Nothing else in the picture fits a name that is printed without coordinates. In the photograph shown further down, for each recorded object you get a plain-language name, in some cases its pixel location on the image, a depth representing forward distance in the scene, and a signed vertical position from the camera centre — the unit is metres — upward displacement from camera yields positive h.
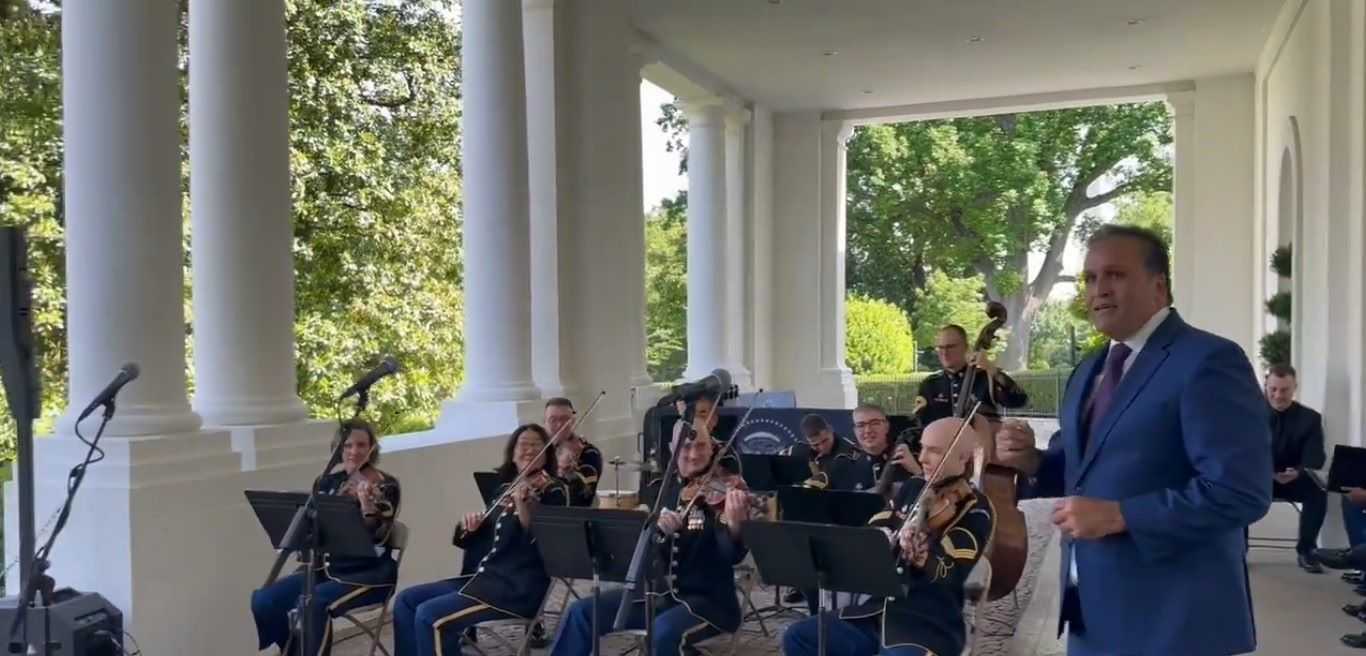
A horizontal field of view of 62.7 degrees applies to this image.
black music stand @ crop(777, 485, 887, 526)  5.30 -0.90
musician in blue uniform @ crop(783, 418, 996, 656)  3.79 -0.80
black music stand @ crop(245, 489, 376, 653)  4.55 -0.85
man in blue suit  2.33 -0.35
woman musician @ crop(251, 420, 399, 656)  5.23 -1.21
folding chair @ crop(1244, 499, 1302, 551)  8.56 -1.77
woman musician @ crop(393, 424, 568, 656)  4.94 -1.21
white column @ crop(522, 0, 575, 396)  9.40 +1.07
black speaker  3.96 -1.10
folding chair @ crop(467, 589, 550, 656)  5.09 -1.78
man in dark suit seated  7.55 -0.93
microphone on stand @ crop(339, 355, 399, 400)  4.43 -0.21
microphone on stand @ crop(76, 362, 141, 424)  3.80 -0.22
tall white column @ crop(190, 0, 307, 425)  6.05 +0.56
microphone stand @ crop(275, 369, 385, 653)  4.48 -0.90
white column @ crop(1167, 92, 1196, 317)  14.28 +1.41
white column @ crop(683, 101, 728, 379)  13.93 +0.74
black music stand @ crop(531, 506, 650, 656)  4.41 -0.88
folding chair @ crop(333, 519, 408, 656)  5.30 -1.06
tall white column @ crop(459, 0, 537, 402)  8.30 +0.90
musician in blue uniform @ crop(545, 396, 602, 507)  5.59 -0.77
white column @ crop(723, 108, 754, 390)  15.36 +1.05
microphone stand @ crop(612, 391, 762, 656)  3.90 -0.84
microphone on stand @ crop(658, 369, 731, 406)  4.94 -0.32
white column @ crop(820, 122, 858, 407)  16.50 +0.94
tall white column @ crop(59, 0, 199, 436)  5.25 +0.54
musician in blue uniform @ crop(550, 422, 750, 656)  4.60 -1.07
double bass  4.41 -0.85
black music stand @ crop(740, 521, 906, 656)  3.77 -0.84
